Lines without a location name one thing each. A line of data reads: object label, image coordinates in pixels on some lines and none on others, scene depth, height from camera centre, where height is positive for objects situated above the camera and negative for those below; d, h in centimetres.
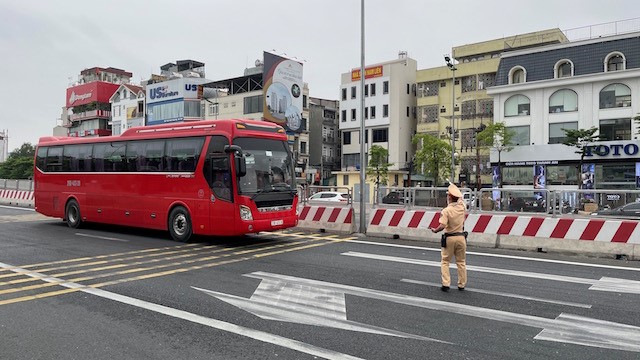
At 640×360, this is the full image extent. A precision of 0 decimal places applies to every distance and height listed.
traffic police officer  751 -96
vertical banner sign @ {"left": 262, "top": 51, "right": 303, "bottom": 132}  5084 +986
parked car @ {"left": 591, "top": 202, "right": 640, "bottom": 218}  1107 -77
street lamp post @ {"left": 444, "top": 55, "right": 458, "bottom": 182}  4228 +1088
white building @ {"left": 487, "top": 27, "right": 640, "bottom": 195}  3681 +592
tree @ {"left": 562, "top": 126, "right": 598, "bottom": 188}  3625 +308
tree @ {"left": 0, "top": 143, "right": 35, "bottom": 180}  7493 +248
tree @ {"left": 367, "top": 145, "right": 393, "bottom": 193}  5084 +201
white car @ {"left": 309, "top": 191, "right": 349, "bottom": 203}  1595 -53
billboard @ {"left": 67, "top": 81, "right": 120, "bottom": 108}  8275 +1599
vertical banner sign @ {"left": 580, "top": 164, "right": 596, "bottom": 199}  3666 +29
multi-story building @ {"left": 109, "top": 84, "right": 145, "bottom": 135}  7612 +1229
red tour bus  1222 +9
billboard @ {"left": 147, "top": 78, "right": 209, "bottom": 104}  6675 +1325
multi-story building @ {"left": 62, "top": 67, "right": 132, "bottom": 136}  8275 +1431
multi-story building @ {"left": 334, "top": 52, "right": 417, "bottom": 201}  5628 +846
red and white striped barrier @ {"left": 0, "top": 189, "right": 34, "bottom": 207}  2823 -84
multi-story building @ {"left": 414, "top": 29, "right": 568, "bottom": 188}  4859 +920
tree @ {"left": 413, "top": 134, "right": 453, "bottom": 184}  4619 +225
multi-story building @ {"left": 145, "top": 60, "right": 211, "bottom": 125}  6688 +1195
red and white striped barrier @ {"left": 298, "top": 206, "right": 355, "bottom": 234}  1563 -126
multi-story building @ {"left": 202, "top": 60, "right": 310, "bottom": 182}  5944 +1061
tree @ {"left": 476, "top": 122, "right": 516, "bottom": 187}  4029 +359
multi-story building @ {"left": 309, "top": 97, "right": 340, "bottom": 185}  6726 +558
